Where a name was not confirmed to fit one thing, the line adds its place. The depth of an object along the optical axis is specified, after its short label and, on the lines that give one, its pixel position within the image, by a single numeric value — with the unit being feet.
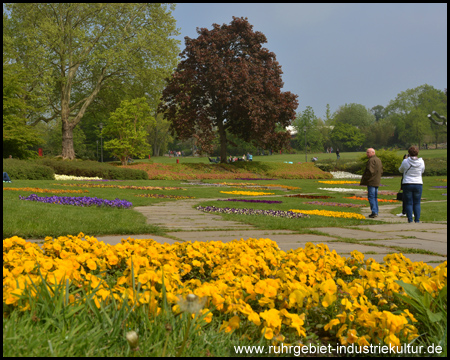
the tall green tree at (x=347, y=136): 269.03
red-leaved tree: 99.17
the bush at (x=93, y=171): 75.05
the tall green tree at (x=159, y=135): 239.50
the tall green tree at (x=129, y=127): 112.37
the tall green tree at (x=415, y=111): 228.61
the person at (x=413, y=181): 28.02
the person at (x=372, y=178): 30.45
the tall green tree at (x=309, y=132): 237.04
